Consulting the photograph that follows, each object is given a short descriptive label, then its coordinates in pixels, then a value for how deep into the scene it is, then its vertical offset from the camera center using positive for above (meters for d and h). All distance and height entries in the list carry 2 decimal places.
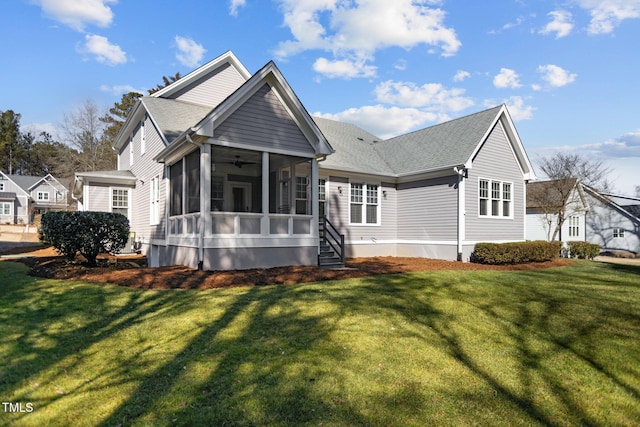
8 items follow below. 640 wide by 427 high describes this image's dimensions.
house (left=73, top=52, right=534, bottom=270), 11.34 +1.63
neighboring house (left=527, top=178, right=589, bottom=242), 25.03 +0.74
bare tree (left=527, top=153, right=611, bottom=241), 24.94 +2.25
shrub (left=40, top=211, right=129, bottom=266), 10.84 -0.33
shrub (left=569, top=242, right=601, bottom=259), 21.69 -1.65
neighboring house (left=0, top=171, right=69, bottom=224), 54.12 +3.45
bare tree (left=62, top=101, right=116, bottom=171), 42.47 +9.11
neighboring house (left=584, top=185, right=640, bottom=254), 30.56 -0.26
